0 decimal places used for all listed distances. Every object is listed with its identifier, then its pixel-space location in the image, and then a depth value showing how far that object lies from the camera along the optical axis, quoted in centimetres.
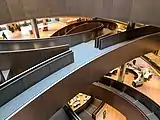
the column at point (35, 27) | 603
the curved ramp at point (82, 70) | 203
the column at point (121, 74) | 561
